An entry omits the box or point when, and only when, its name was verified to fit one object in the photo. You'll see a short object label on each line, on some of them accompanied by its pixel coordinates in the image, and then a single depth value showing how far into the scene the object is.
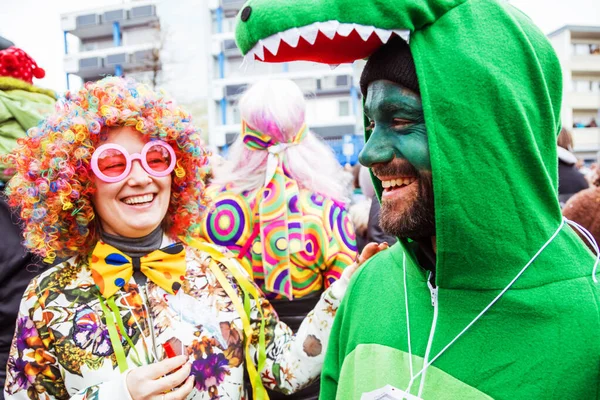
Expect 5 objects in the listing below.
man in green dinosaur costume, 0.95
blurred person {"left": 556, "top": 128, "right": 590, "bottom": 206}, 3.61
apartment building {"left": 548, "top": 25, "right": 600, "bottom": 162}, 35.19
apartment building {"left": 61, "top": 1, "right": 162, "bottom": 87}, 31.78
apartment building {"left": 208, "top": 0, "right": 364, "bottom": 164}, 28.94
